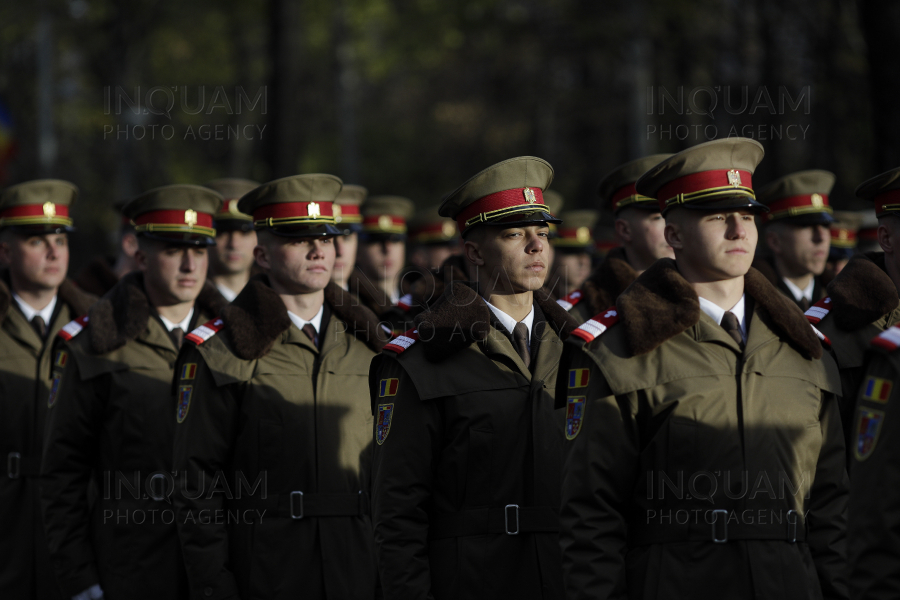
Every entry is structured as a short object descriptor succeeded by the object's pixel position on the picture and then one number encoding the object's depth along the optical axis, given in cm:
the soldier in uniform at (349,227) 1562
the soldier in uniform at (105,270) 1683
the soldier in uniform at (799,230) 1552
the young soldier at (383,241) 1944
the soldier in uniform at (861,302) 1006
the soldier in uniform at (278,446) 1013
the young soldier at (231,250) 1537
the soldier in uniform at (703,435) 762
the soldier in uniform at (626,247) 1306
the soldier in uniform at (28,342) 1315
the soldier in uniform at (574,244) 2048
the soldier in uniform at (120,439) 1158
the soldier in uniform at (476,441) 865
